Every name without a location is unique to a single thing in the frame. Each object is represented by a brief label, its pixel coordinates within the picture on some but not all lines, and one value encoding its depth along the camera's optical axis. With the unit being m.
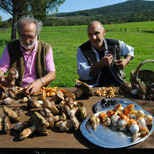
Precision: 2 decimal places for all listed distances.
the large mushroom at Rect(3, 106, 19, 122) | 1.66
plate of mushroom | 1.38
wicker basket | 2.23
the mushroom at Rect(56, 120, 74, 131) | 1.52
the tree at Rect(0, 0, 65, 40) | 13.11
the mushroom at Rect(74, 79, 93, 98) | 2.16
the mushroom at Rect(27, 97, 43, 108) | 1.93
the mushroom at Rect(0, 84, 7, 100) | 2.20
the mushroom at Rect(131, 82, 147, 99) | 2.17
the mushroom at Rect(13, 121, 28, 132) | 1.54
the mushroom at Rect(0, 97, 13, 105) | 2.08
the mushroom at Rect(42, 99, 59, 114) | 1.73
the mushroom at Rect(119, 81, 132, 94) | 2.32
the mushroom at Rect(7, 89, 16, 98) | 2.24
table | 1.35
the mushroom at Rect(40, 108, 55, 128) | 1.56
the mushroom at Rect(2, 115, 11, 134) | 1.50
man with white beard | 2.94
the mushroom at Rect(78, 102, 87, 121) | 1.67
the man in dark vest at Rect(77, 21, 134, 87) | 3.05
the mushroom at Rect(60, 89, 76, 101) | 2.08
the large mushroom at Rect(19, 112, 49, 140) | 1.43
